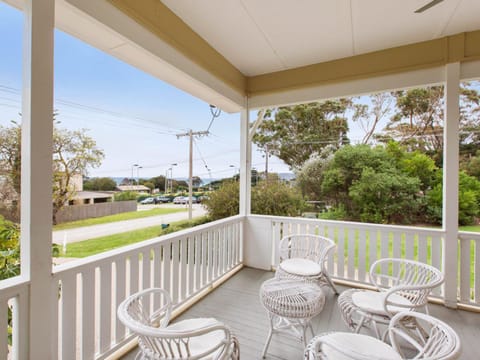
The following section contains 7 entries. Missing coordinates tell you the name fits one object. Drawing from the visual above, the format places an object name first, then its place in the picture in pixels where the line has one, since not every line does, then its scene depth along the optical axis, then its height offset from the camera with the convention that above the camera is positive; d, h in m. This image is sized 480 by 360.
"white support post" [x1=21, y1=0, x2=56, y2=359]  1.28 +0.03
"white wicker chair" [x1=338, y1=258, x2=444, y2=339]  1.74 -0.97
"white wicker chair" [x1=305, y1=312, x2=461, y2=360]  1.00 -0.88
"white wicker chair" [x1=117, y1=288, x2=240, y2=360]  1.06 -0.84
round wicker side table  1.78 -0.96
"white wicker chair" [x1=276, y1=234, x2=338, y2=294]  2.44 -0.94
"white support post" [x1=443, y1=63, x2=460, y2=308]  2.54 +0.04
